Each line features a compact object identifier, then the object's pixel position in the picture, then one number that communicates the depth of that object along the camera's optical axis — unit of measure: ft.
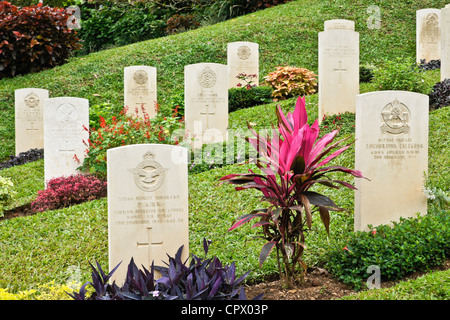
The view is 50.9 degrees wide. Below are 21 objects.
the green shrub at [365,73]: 39.59
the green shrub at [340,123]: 25.35
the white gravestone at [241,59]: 40.60
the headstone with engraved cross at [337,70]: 27.86
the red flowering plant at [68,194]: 22.36
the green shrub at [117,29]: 64.23
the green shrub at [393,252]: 13.21
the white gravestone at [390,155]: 15.88
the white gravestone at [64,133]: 25.79
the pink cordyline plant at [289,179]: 12.01
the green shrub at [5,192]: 22.66
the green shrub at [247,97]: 37.50
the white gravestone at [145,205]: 14.05
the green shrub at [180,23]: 63.26
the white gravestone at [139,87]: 36.29
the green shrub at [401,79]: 27.30
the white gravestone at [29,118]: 34.10
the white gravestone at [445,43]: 29.73
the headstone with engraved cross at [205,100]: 28.63
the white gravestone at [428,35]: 43.09
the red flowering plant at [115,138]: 24.80
